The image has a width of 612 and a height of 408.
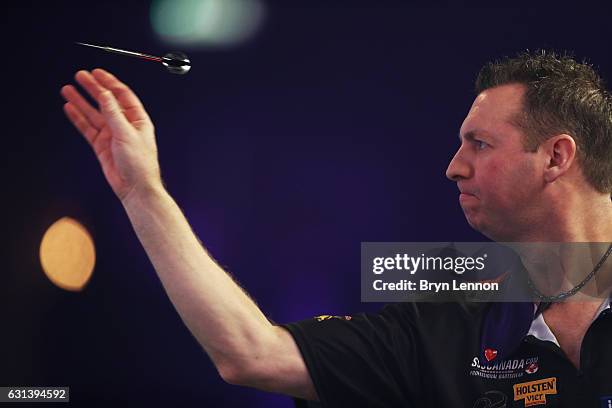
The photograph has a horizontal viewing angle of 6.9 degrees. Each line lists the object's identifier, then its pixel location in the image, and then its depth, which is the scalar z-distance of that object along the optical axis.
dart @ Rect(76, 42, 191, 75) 6.24
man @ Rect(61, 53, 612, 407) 5.97
